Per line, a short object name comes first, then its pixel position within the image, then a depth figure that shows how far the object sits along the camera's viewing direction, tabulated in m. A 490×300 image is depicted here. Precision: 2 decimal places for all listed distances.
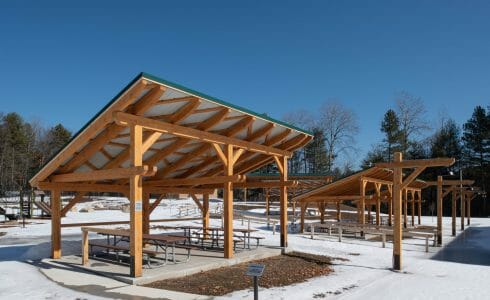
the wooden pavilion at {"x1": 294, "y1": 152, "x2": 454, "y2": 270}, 11.05
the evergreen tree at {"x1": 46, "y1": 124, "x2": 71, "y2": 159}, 51.71
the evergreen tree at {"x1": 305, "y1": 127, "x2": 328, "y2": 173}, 50.22
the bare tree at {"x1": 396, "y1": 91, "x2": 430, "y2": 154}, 45.62
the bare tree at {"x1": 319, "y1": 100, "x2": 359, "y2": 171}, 48.31
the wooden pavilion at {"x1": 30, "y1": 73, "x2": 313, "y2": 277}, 8.67
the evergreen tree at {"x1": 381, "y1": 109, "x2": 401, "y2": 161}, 46.47
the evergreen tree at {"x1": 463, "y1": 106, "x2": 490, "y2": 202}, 45.06
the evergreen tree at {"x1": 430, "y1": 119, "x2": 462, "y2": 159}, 47.80
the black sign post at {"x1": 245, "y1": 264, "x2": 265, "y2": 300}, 5.92
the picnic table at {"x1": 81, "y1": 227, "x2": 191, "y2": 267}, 9.61
